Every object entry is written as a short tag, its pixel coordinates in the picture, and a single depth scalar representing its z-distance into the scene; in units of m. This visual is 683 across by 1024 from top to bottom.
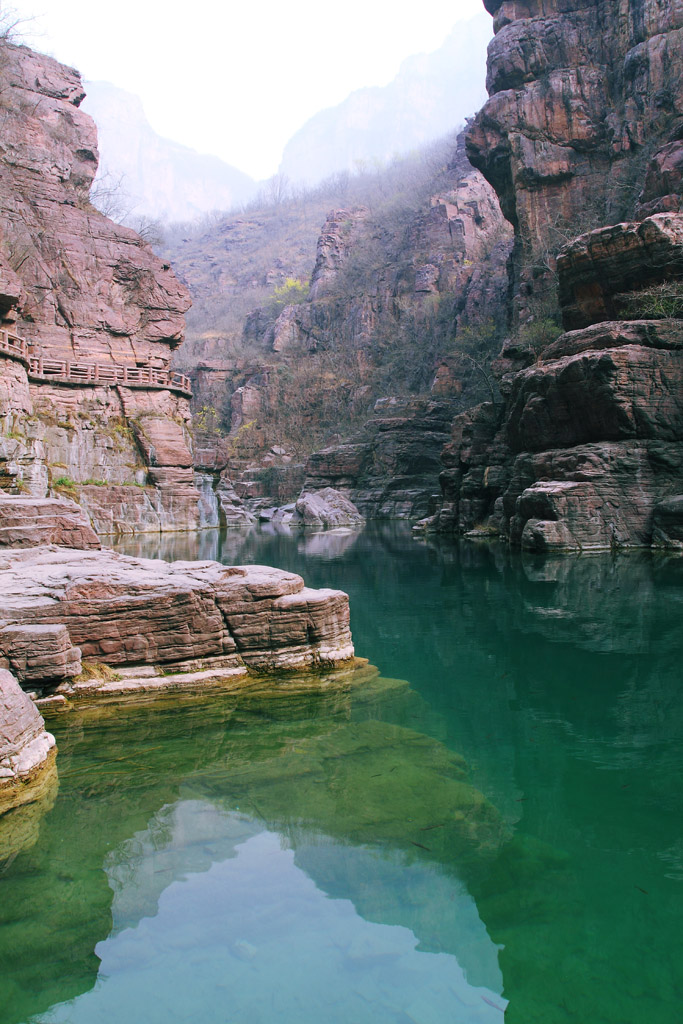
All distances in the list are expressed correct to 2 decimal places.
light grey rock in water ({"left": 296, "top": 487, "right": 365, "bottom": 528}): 39.28
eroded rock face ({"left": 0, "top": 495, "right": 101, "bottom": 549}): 9.95
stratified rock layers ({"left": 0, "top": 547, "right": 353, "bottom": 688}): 6.21
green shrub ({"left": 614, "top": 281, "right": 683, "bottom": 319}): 19.11
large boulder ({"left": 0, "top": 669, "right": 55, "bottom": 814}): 4.12
